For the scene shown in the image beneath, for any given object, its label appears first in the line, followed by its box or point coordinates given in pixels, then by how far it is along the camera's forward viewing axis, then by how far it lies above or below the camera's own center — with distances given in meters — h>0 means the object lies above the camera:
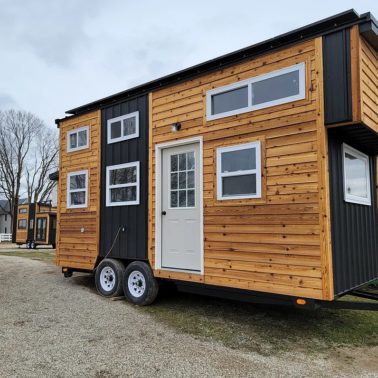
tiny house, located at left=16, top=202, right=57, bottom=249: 21.42 -0.37
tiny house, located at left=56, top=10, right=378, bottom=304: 4.38 +0.65
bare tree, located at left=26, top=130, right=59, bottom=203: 37.03 +4.99
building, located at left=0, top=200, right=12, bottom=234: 45.38 -0.65
